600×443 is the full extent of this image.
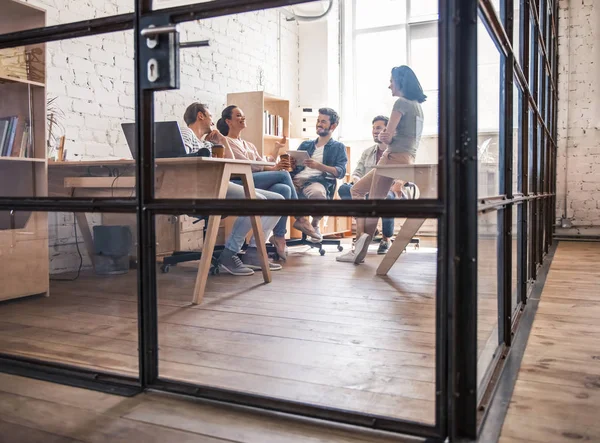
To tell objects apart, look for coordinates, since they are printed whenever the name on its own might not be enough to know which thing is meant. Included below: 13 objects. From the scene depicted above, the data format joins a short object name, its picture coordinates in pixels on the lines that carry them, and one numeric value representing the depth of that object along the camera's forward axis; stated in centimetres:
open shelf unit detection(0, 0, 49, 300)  268
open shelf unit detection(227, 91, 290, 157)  536
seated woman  380
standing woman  367
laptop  279
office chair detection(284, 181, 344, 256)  484
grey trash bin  363
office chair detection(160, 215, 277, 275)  357
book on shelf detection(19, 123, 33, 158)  275
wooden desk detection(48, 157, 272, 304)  266
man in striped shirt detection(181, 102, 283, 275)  332
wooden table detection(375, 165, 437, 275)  341
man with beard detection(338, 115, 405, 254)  435
